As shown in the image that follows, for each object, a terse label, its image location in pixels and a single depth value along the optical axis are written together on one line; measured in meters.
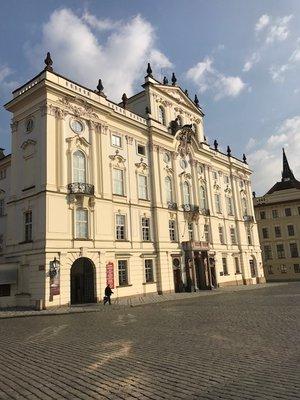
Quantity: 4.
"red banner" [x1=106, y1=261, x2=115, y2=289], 32.41
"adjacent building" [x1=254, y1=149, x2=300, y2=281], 69.94
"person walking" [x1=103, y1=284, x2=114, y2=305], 29.34
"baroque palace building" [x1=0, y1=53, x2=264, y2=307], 29.62
